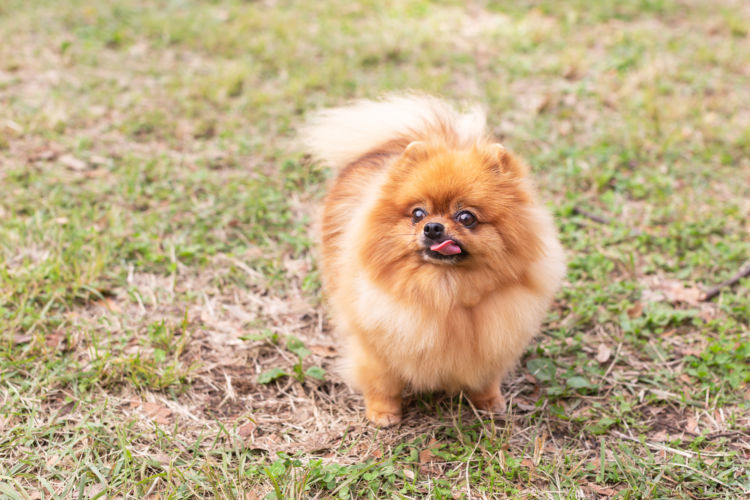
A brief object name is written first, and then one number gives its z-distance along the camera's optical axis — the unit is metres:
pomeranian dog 2.29
